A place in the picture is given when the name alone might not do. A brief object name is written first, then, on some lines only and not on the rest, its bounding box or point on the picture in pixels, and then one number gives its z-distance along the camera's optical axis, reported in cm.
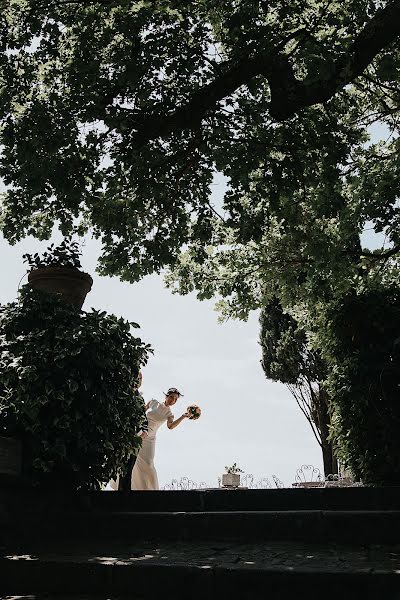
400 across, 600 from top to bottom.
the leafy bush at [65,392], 584
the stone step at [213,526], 521
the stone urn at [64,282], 696
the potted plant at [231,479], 1742
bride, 1016
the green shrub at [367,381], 642
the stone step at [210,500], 600
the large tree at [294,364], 2342
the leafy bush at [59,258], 720
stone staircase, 409
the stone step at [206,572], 392
